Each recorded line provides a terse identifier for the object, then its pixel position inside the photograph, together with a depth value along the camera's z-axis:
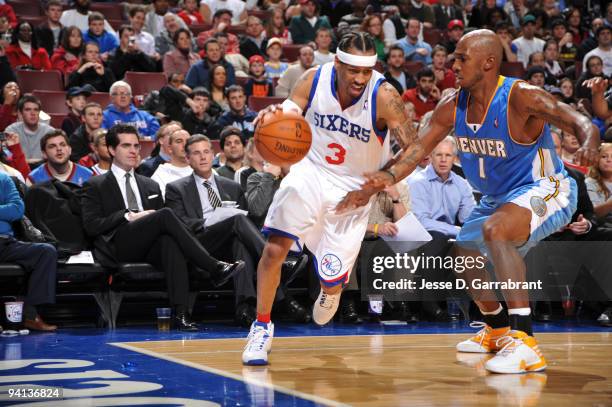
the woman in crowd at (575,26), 16.17
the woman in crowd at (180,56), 11.95
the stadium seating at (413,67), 13.59
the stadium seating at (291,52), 13.52
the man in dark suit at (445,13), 15.69
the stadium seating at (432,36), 15.08
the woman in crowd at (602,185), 8.46
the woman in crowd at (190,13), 13.80
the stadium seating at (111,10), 13.27
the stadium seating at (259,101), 11.33
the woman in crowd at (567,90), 12.78
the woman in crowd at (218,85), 11.09
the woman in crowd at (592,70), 12.96
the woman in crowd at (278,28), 13.98
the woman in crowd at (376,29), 13.46
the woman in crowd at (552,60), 14.19
